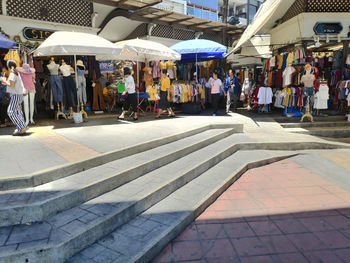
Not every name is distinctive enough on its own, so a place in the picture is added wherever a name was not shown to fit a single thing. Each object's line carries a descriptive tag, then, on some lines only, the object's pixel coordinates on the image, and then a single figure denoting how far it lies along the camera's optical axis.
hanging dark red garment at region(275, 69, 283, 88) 10.66
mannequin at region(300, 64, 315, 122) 9.07
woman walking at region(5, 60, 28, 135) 5.70
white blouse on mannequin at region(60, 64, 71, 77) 8.34
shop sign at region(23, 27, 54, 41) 9.91
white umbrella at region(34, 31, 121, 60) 6.75
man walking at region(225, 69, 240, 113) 11.30
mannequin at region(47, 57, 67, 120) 8.41
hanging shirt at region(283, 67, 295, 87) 9.77
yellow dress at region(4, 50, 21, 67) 6.90
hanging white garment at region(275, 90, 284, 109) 10.32
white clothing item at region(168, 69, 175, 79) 11.41
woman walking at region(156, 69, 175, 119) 9.03
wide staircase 2.64
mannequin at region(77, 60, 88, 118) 9.38
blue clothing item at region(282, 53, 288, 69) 10.27
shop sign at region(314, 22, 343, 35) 9.70
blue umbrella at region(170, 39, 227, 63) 10.34
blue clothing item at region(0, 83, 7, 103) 7.20
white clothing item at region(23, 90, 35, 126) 7.29
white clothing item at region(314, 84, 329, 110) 9.48
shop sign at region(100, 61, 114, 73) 11.88
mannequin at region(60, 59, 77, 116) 8.37
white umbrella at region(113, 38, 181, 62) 8.21
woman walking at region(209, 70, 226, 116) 9.93
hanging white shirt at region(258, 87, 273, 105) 10.80
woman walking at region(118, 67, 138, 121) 8.31
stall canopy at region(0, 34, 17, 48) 6.65
